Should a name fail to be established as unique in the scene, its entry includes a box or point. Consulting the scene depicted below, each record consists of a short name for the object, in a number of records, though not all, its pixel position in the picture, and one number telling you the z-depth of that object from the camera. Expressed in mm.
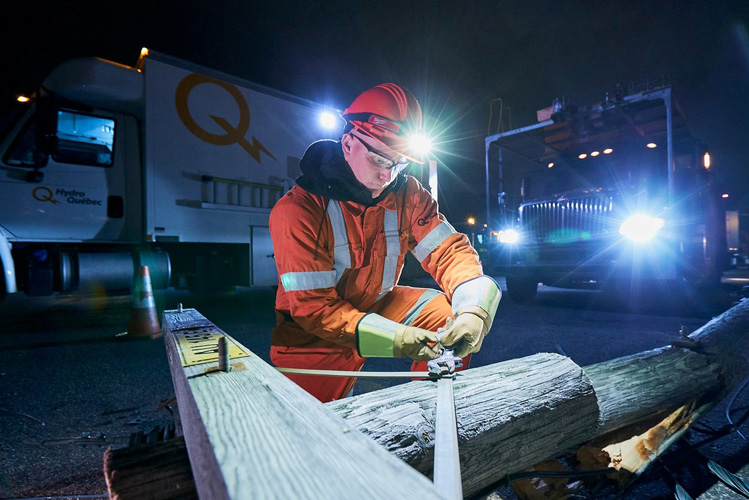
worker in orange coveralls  1531
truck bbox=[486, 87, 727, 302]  5199
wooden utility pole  1253
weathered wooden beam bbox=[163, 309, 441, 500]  591
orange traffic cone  4461
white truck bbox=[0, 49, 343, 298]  4844
